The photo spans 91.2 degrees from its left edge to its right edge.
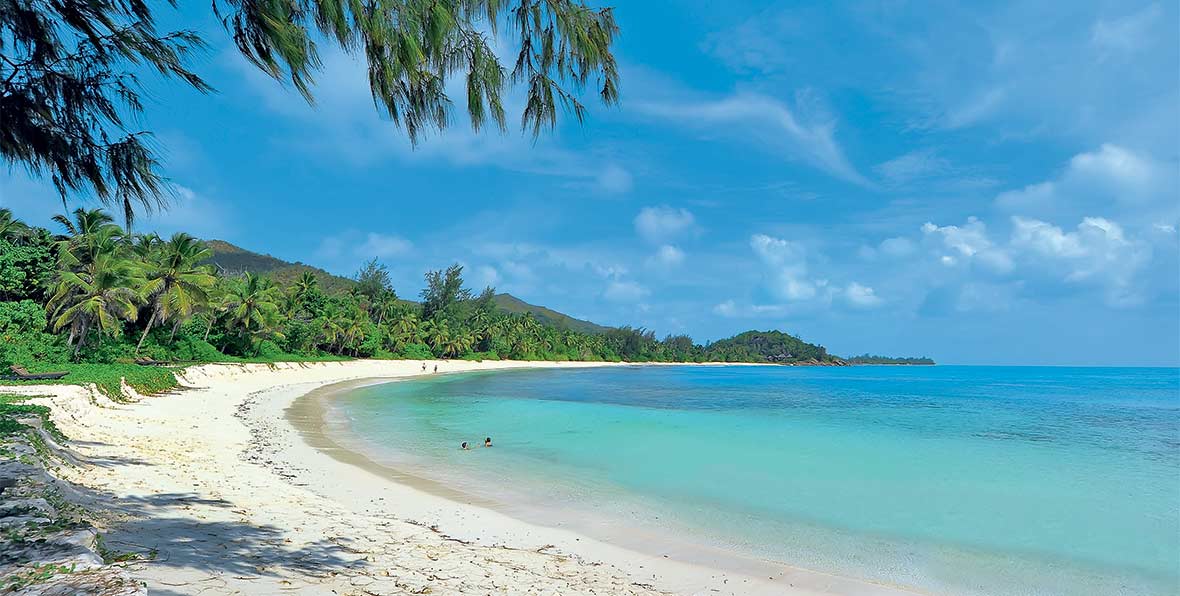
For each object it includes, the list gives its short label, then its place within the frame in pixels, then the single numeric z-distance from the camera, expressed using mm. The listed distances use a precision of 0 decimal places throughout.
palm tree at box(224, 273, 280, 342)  33875
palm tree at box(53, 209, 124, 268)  23172
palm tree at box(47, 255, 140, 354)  21234
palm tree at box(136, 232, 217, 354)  25531
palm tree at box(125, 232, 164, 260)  26766
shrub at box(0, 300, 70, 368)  19859
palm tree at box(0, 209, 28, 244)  22844
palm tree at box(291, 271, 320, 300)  44875
